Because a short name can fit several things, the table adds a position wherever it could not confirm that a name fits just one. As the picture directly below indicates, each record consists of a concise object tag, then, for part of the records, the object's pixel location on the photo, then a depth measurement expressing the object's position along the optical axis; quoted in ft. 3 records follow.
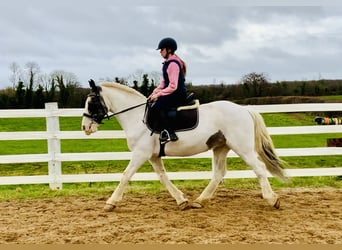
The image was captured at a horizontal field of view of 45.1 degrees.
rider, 18.33
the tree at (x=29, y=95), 83.46
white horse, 18.83
